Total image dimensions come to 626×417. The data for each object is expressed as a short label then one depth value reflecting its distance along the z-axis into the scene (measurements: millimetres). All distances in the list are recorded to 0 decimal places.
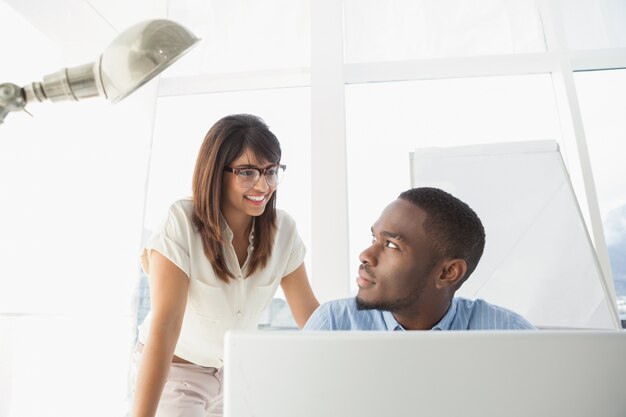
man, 1051
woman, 1122
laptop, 310
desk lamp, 590
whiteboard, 1908
